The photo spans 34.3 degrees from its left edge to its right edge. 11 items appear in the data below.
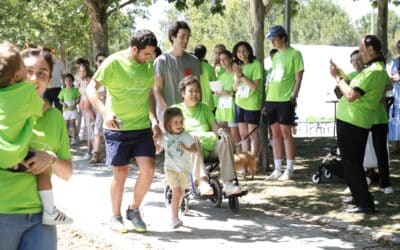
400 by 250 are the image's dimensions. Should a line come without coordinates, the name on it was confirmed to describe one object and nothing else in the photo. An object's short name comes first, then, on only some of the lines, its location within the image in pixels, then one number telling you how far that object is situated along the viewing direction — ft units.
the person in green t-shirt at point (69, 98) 48.49
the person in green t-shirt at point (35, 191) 9.78
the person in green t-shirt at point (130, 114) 19.43
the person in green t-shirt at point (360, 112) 21.74
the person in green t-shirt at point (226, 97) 32.83
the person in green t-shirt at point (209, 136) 22.74
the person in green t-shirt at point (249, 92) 30.66
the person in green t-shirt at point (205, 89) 24.45
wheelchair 23.16
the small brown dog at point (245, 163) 28.12
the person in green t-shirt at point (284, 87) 28.86
